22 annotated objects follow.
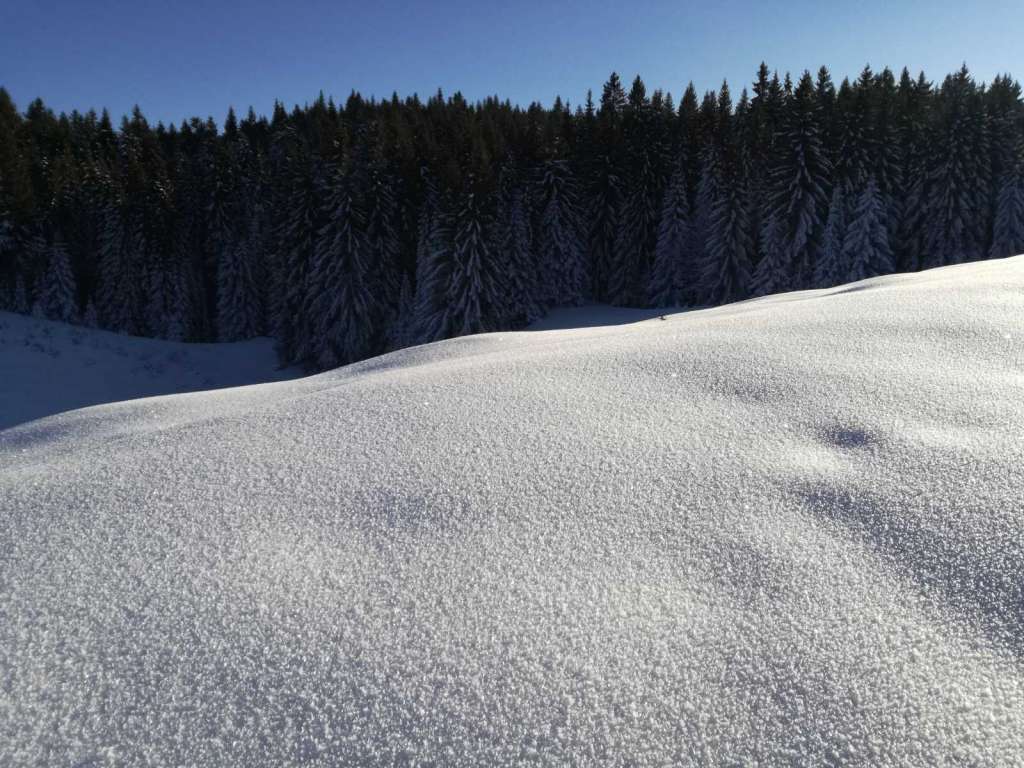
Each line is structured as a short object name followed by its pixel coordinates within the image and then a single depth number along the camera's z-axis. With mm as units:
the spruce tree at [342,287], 34750
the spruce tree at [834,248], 32531
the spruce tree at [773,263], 34000
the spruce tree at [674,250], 37562
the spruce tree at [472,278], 31453
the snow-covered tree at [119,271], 44344
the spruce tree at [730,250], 34875
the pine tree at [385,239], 35812
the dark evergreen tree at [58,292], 41812
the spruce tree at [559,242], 39125
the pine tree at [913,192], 34031
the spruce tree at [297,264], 36688
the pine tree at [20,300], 41062
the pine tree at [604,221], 40719
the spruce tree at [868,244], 32125
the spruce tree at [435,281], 32000
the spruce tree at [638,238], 39500
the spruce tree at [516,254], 34562
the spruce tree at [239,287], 46188
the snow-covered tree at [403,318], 35781
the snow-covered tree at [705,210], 36000
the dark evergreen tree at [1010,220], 32500
